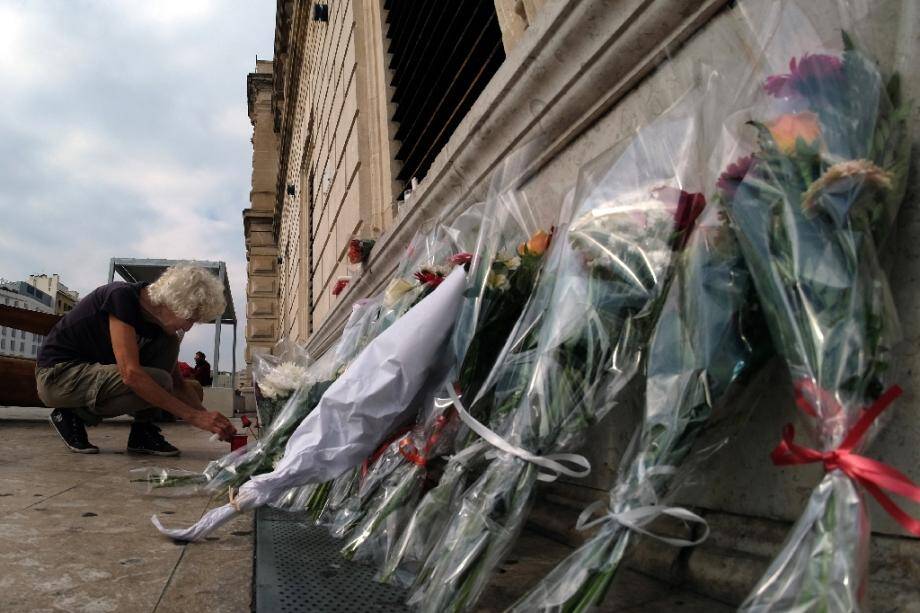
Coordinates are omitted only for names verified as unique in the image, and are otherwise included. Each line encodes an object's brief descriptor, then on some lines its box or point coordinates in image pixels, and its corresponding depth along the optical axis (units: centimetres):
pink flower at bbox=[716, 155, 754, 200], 113
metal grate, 137
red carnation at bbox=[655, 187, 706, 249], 125
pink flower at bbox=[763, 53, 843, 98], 103
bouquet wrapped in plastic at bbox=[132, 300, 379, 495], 231
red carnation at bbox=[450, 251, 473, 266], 182
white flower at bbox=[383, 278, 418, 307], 205
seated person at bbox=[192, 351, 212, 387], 1304
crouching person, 358
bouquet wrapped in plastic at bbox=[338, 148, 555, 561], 163
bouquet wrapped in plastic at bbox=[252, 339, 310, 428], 249
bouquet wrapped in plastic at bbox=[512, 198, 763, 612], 103
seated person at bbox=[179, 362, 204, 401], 698
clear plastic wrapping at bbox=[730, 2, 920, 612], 82
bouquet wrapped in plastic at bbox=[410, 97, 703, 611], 124
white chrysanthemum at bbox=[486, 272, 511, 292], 162
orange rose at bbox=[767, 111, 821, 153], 101
